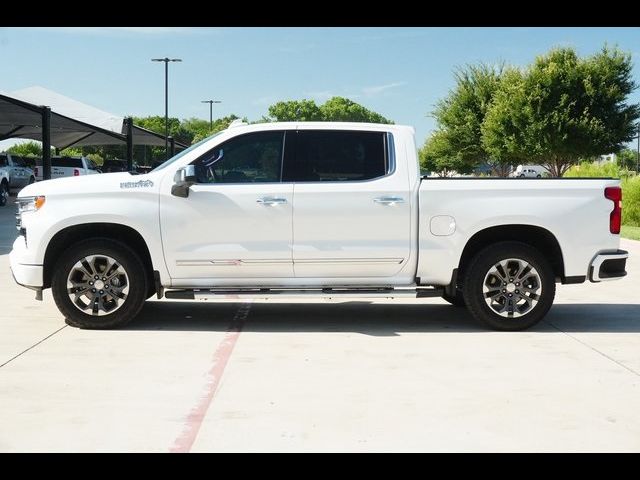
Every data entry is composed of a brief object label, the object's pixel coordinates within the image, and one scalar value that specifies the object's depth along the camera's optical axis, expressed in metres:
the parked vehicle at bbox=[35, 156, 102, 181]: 38.09
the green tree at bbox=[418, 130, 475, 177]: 54.16
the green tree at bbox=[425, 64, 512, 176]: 50.94
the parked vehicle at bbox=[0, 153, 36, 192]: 33.78
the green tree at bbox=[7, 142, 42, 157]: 74.47
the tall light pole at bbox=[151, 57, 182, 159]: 61.47
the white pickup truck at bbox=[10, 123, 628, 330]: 8.21
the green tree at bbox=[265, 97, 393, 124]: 164.25
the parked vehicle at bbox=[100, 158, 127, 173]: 47.19
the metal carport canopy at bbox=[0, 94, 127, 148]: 29.80
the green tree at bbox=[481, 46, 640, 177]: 41.59
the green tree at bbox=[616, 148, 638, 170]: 119.54
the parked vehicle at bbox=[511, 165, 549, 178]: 70.09
